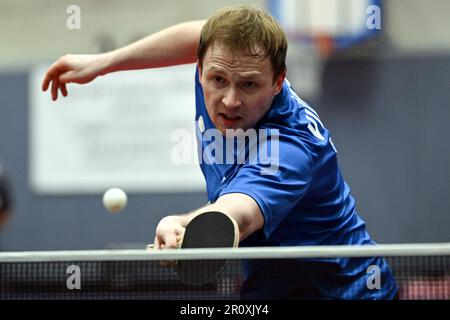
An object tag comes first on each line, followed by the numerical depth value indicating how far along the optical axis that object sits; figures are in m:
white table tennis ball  5.48
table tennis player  4.13
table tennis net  4.42
